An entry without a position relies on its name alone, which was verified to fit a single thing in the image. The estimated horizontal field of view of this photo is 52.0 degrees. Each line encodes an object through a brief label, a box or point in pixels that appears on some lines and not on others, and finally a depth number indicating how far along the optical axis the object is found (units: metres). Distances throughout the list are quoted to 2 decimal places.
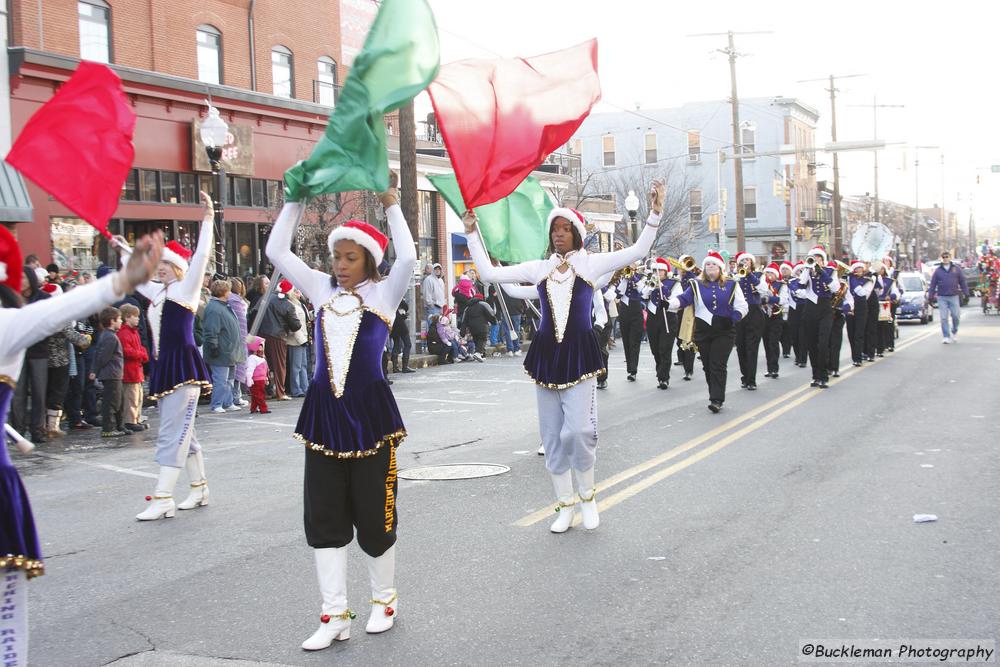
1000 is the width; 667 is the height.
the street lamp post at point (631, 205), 30.84
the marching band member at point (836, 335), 17.39
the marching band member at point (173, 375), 7.89
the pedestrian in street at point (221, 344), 14.69
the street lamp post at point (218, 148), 16.30
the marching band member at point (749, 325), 16.16
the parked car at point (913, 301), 35.75
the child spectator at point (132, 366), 12.93
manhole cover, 9.23
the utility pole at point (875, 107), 60.21
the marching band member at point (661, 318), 16.73
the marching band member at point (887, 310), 22.48
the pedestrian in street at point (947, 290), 25.20
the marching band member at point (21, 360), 3.56
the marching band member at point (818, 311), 15.98
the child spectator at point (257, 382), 14.64
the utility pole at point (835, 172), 54.50
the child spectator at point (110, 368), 12.68
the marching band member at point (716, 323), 13.25
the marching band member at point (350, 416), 5.01
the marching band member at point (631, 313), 17.92
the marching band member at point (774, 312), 18.12
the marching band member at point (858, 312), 19.94
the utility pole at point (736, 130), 40.84
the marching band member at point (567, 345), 7.09
